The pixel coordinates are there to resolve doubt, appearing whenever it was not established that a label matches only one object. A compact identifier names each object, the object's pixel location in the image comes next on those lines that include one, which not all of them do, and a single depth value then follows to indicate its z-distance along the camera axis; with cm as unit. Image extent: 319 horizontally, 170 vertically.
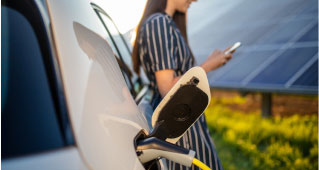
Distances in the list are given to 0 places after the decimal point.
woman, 164
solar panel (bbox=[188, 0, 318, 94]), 419
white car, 69
